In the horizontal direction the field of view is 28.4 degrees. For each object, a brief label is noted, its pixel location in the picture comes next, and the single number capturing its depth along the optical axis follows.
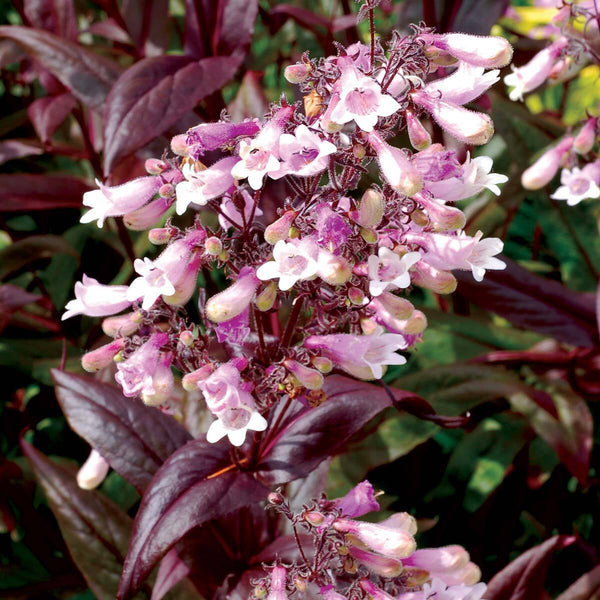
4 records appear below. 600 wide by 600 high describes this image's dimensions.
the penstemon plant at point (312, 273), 0.32
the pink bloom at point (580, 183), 0.48
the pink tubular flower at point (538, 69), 0.48
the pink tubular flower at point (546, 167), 0.49
